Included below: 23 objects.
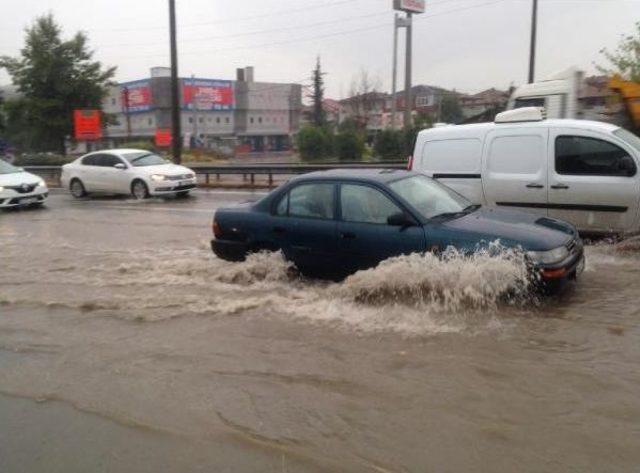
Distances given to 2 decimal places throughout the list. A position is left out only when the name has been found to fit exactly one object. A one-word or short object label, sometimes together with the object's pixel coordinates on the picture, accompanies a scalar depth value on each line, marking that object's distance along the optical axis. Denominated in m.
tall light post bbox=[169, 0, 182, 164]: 23.33
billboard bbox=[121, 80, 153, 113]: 68.75
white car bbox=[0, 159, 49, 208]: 16.34
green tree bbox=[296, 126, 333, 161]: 34.66
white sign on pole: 42.72
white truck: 15.13
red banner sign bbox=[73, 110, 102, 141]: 29.73
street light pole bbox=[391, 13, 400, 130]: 41.72
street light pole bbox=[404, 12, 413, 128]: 38.75
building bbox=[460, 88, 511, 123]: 55.31
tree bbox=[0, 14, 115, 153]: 31.31
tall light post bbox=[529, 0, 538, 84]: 26.33
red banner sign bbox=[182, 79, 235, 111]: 71.69
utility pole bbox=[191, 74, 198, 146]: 66.52
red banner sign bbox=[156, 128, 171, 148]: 37.06
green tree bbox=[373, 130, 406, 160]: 29.98
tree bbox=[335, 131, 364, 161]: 33.81
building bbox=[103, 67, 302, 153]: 68.69
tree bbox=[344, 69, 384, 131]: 59.12
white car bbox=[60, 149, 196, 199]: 18.05
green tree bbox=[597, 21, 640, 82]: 22.62
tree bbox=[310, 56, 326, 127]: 70.62
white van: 8.12
